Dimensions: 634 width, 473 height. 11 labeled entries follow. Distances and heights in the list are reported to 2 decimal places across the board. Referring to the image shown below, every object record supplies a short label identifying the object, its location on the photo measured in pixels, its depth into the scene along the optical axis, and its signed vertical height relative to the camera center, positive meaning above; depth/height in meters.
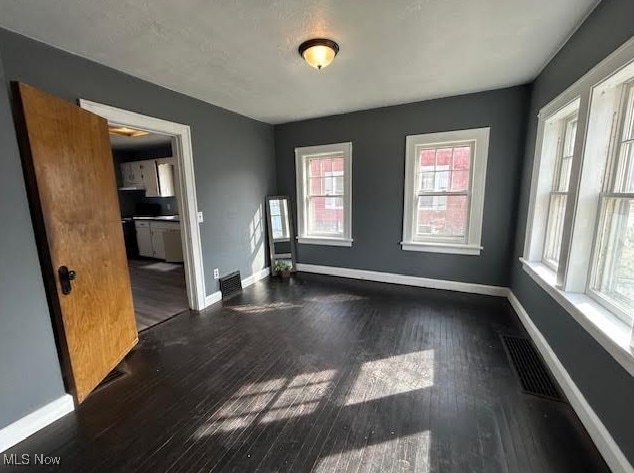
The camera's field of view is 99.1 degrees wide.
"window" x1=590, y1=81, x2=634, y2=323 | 1.56 -0.22
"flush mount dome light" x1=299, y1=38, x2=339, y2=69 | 1.99 +1.09
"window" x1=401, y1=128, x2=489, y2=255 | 3.40 +0.05
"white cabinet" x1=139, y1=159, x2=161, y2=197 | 5.83 +0.47
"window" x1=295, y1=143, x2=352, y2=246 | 4.19 +0.04
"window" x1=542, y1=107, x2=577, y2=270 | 2.37 +0.05
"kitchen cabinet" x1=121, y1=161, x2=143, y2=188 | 6.03 +0.55
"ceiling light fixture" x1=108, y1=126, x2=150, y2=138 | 4.08 +1.04
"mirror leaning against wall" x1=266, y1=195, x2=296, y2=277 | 4.53 -0.64
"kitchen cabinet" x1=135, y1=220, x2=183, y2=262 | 5.43 -0.83
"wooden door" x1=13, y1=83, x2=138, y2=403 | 1.65 -0.19
